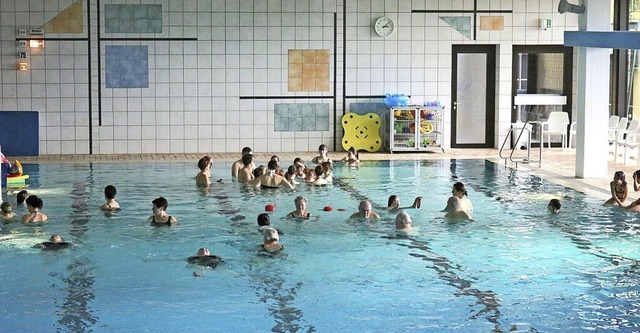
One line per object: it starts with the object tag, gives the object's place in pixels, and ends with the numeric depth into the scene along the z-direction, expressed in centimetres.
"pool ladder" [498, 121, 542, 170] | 2067
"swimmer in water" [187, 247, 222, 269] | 1157
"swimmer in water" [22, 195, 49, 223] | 1402
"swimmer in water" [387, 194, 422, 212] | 1519
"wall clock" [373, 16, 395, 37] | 2278
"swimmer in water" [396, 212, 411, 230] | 1359
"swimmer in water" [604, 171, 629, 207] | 1532
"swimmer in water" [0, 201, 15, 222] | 1420
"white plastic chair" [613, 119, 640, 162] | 2041
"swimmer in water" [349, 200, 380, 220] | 1421
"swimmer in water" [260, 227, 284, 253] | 1226
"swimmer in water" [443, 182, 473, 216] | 1462
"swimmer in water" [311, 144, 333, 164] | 2000
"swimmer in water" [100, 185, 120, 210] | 1514
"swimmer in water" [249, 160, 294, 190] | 1750
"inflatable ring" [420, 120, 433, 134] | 2311
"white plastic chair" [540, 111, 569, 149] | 2259
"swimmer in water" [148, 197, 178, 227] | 1398
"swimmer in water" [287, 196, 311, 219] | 1445
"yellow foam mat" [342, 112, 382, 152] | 2286
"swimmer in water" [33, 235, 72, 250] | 1236
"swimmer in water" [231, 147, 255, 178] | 1886
